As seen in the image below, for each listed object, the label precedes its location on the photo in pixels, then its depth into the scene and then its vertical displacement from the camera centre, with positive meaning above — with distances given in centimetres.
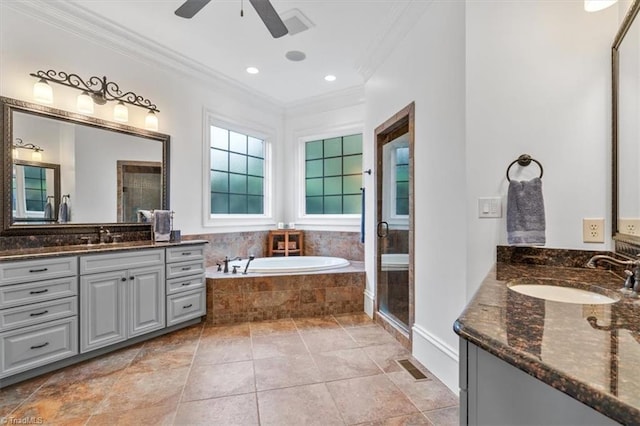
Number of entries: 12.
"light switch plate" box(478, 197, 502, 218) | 172 +4
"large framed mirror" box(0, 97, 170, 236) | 232 +38
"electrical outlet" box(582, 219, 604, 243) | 158 -10
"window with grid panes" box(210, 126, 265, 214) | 397 +56
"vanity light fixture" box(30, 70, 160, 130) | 241 +109
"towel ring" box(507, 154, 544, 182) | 167 +29
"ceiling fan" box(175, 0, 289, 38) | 189 +130
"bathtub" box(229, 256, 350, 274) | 353 -65
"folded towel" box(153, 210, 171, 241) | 301 -12
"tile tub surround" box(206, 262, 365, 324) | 312 -89
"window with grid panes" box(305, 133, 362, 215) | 428 +55
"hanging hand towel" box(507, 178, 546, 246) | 159 -1
